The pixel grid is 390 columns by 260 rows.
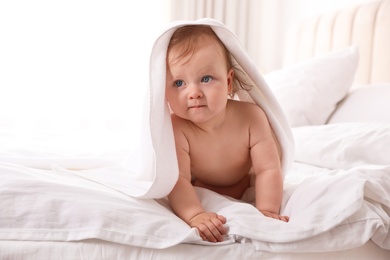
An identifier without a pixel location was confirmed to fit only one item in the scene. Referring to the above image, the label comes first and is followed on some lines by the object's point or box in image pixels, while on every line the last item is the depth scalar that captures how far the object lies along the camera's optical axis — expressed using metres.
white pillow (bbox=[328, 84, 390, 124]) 2.08
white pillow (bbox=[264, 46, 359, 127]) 2.35
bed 1.01
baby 1.29
